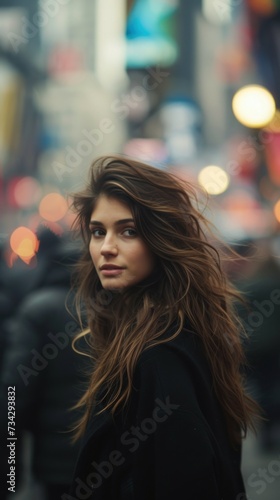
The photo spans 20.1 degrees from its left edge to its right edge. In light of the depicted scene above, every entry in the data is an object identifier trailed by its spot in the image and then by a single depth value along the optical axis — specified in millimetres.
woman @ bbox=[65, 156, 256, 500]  2111
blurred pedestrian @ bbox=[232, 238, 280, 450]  5234
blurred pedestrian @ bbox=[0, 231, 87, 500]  3314
